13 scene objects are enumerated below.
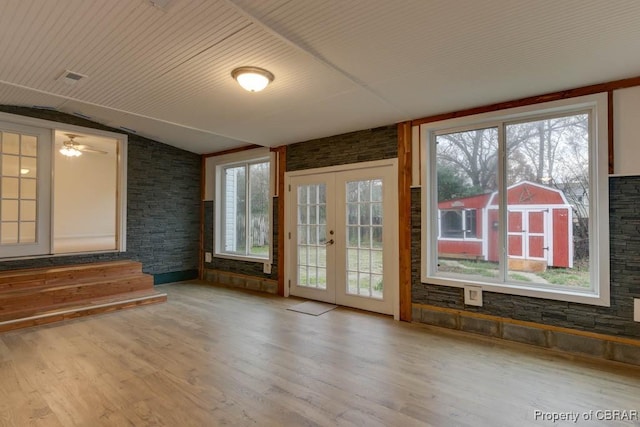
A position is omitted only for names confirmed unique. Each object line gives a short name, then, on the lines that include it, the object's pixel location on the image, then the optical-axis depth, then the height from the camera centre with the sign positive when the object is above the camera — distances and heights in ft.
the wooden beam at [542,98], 9.35 +3.79
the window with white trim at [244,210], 18.80 +0.47
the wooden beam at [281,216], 17.42 +0.06
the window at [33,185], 14.74 +1.47
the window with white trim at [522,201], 9.93 +0.57
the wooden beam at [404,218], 13.16 +0.00
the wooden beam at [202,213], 21.54 +0.29
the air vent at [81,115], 15.87 +4.97
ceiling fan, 19.02 +4.10
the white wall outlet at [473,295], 11.49 -2.70
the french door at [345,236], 13.87 -0.83
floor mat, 14.32 -4.06
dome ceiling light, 9.20 +3.94
